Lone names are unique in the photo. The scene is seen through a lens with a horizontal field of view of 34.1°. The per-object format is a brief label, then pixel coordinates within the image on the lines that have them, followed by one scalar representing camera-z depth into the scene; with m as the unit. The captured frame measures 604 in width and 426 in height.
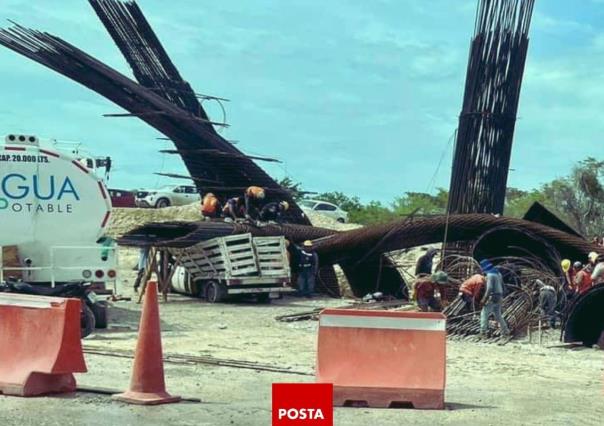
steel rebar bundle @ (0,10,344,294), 26.50
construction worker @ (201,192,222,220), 26.35
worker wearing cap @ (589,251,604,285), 19.30
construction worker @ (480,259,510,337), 17.31
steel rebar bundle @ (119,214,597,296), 22.77
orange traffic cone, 9.45
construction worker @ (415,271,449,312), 19.22
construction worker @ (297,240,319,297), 25.97
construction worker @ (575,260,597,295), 19.39
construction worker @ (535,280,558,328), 18.28
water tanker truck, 15.45
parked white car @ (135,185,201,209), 46.19
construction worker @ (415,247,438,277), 23.45
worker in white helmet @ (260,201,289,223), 26.72
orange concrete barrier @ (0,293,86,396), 9.79
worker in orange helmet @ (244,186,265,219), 26.31
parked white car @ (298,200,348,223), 48.36
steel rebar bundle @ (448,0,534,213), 23.09
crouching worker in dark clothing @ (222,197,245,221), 26.03
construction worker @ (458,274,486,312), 18.16
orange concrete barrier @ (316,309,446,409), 9.82
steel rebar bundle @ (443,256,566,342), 17.89
